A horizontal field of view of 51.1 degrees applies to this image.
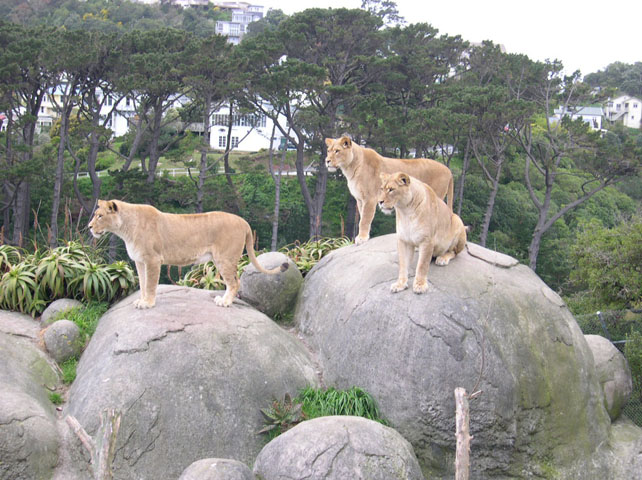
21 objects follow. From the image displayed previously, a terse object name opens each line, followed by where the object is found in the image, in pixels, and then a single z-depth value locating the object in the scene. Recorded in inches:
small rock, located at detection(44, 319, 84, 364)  436.5
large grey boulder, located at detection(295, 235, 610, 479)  385.7
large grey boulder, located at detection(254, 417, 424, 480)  315.0
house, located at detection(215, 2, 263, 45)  4444.4
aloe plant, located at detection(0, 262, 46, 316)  477.4
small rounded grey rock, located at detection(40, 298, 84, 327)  467.8
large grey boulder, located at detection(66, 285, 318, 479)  362.9
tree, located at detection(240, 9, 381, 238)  1322.6
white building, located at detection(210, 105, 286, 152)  2231.8
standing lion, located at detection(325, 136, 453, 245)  465.4
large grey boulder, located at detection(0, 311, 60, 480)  337.7
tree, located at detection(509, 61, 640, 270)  1318.9
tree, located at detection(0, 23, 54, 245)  1146.7
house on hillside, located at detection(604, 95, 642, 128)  3336.4
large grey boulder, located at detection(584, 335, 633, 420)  461.4
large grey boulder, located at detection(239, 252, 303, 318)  486.3
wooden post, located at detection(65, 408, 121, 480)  268.2
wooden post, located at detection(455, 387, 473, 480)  288.8
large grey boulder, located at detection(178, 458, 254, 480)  305.7
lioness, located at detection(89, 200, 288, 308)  389.7
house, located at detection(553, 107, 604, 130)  2833.2
